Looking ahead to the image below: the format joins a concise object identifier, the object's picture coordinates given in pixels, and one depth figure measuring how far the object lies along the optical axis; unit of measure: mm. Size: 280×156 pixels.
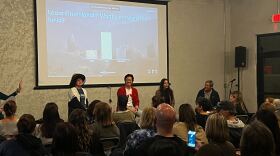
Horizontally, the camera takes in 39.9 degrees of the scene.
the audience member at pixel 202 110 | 4914
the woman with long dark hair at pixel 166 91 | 7949
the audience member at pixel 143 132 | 3096
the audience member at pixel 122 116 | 5008
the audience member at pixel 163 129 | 2644
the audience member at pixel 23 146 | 3062
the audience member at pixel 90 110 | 4795
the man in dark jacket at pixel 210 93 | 8484
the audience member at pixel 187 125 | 3918
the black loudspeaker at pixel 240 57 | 9898
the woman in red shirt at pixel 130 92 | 7426
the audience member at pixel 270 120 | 3120
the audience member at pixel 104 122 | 3996
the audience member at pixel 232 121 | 4020
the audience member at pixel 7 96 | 6514
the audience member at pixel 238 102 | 8161
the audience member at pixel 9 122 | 4359
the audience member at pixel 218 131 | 3021
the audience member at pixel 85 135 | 3420
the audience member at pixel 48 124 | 4078
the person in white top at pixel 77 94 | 6418
